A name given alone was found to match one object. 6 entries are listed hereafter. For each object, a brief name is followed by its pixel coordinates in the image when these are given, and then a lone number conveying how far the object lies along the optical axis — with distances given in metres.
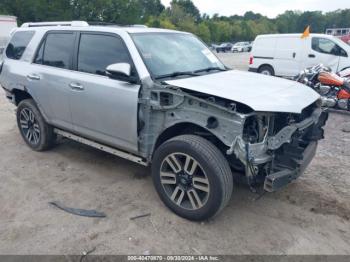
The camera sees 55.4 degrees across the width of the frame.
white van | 11.82
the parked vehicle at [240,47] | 48.62
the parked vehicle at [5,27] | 20.47
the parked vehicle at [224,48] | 50.31
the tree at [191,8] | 81.53
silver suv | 3.13
